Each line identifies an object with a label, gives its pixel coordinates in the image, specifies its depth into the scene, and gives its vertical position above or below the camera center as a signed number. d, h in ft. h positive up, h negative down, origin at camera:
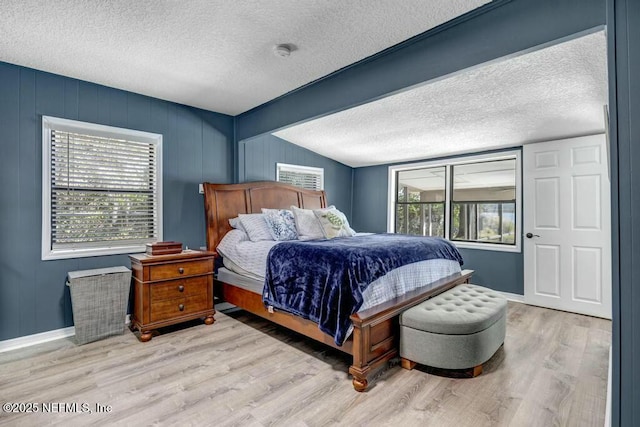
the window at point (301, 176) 16.14 +2.26
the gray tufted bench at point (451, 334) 7.43 -2.91
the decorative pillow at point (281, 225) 12.03 -0.32
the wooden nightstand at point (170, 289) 9.62 -2.37
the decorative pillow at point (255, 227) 11.92 -0.39
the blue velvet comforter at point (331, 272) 7.50 -1.46
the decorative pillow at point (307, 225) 12.49 -0.33
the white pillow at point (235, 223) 12.69 -0.25
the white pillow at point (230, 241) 11.83 -0.92
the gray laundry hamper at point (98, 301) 9.19 -2.56
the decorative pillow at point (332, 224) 12.24 -0.29
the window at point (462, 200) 15.03 +0.88
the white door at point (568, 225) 11.89 -0.37
